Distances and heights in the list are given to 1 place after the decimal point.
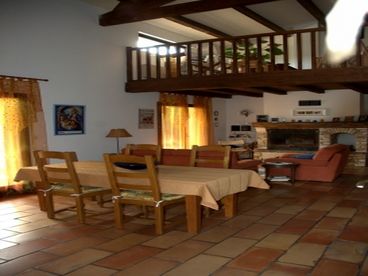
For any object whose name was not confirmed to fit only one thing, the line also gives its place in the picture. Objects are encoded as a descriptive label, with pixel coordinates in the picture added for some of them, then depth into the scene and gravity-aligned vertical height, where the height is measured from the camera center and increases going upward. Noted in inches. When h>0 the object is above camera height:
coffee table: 273.3 -28.7
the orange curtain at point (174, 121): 377.7 +9.9
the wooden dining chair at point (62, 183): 163.6 -22.0
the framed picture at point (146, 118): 354.6 +12.7
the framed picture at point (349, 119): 378.0 +6.5
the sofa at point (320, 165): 279.1 -28.1
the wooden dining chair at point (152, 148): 195.3 -8.4
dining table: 140.6 -20.4
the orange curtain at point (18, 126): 243.1 +6.2
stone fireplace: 371.6 -11.9
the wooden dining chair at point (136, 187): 143.9 -21.3
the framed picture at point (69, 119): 278.7 +11.1
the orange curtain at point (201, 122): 419.8 +8.8
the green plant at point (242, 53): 317.7 +64.8
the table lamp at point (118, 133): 296.8 -0.4
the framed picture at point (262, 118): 424.6 +11.2
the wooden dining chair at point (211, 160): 180.1 -12.4
